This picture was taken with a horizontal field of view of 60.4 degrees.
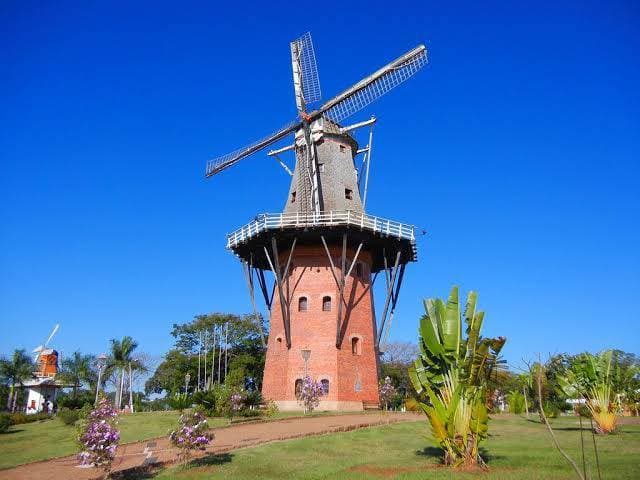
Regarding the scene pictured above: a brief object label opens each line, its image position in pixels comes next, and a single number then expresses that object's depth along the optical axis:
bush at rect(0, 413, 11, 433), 23.94
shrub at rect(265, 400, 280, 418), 24.77
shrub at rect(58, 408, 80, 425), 25.20
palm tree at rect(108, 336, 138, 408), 49.34
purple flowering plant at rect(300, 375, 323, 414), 24.36
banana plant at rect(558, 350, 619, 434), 17.08
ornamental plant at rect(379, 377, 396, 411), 24.84
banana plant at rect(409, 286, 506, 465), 11.67
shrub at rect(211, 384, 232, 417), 23.75
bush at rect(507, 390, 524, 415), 28.98
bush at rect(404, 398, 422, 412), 20.53
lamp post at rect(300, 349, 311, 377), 25.58
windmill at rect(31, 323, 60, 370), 67.21
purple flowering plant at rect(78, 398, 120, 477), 11.50
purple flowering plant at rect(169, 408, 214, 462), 12.72
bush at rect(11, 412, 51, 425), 28.93
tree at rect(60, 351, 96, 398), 51.88
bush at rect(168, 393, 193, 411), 26.05
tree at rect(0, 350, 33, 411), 45.22
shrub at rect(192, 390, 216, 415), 25.16
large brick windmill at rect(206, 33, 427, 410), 27.62
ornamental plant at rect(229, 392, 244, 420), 23.19
